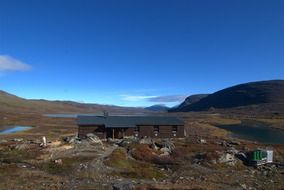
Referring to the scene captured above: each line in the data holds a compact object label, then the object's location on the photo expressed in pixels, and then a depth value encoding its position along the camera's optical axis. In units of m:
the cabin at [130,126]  35.83
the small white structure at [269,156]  24.24
